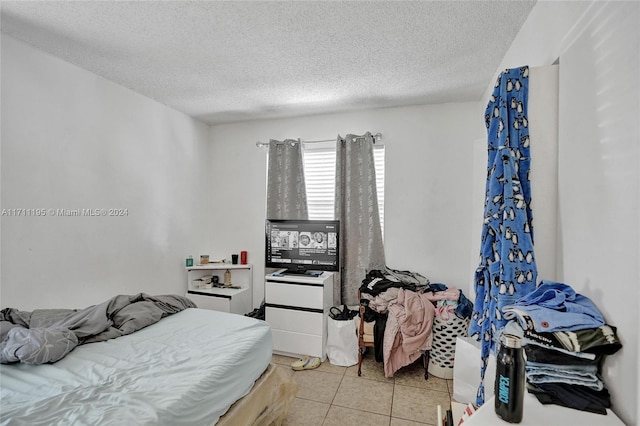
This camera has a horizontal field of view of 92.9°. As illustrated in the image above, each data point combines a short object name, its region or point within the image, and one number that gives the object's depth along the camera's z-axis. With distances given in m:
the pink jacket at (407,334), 2.61
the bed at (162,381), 1.21
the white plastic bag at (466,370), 2.13
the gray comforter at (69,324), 1.52
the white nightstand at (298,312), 3.00
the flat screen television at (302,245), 3.28
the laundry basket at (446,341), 2.62
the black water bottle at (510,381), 0.84
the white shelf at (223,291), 3.40
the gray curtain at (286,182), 3.60
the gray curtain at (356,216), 3.33
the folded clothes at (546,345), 0.93
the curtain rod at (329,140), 3.32
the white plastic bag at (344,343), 2.93
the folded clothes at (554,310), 0.96
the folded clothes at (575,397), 0.90
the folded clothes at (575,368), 0.95
